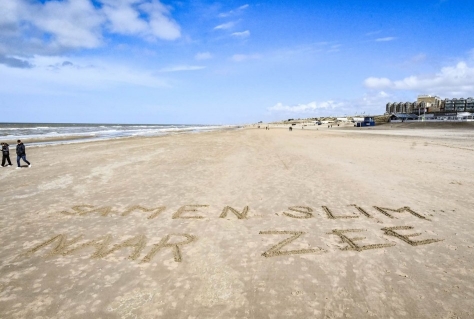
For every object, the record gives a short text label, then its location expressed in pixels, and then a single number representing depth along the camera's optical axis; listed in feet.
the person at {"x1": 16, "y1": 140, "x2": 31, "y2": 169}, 42.57
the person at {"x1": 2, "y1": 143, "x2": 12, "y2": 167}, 44.69
